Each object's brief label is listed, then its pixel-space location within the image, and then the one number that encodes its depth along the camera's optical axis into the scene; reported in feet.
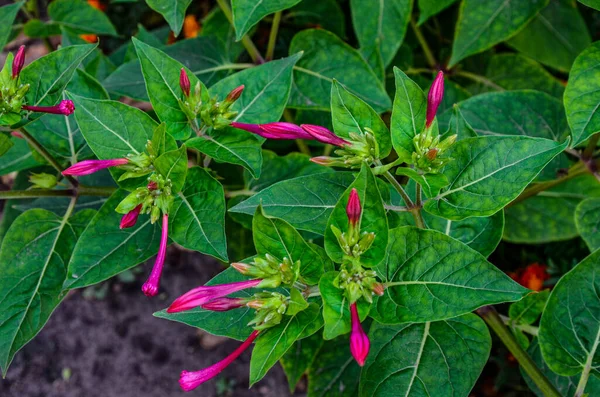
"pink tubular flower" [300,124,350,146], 2.31
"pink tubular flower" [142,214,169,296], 2.32
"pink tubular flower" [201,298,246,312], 2.23
